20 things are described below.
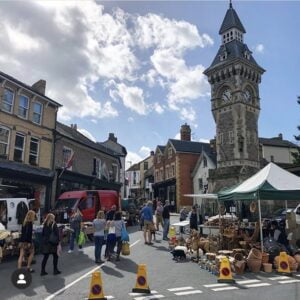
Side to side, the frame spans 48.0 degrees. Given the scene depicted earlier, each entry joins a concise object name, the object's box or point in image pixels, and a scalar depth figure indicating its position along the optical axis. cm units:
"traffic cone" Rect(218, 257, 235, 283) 863
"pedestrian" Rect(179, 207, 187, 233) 2419
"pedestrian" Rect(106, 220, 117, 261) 1181
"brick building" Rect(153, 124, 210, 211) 4728
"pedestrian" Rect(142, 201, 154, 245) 1527
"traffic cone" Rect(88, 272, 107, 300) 682
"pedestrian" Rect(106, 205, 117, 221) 1270
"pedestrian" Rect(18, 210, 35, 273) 984
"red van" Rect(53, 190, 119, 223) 1920
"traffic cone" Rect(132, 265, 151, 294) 751
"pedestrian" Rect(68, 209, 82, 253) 1335
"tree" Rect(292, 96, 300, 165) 3417
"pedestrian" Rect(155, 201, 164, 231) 1985
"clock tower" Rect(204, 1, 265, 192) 3566
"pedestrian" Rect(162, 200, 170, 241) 1705
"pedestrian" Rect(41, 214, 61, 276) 948
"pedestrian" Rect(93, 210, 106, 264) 1134
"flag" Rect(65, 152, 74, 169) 2512
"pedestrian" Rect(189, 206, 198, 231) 1744
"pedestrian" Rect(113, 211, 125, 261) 1188
